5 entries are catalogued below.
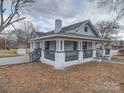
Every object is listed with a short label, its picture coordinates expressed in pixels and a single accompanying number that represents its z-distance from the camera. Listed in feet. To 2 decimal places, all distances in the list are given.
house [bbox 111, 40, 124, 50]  105.48
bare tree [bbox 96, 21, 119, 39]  83.21
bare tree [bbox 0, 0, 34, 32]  32.68
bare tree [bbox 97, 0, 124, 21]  21.03
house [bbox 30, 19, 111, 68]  26.36
